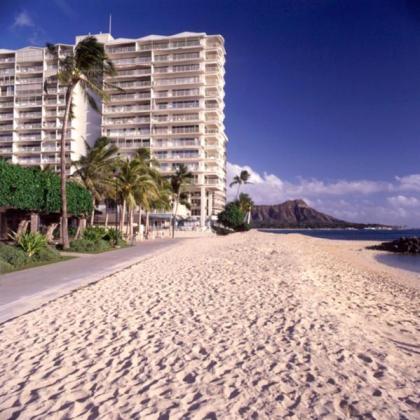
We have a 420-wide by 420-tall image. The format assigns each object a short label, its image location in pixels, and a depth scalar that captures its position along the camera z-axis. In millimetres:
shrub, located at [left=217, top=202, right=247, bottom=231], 69438
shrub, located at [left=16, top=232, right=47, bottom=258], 16062
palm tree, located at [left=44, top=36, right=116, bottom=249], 21189
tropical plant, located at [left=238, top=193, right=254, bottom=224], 88875
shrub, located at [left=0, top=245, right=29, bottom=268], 13945
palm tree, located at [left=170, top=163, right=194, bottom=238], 58562
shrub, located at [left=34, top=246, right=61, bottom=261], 16250
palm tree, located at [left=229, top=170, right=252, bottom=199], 93250
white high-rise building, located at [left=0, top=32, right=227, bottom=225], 70625
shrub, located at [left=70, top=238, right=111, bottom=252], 21852
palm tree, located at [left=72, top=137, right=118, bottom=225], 35875
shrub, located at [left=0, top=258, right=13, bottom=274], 12709
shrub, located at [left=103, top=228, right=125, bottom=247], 26969
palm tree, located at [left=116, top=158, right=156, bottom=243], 33281
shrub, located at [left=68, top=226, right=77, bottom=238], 29170
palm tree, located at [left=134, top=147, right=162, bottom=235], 34525
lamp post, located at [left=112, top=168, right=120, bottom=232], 35525
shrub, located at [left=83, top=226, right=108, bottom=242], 26372
